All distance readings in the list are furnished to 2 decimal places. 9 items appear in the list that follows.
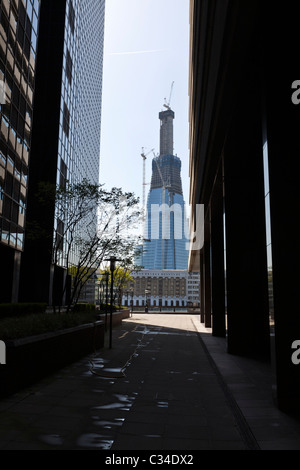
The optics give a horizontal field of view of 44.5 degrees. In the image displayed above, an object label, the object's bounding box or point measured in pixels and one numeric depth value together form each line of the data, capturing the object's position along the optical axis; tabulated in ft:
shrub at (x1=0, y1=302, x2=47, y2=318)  63.46
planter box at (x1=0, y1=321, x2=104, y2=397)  24.48
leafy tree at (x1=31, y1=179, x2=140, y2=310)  58.08
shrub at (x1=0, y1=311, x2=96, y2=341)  27.17
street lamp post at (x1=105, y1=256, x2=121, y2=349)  50.26
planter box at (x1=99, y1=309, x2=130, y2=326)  82.32
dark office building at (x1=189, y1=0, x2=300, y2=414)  22.26
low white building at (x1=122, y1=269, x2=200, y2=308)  648.38
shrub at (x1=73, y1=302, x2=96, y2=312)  82.82
